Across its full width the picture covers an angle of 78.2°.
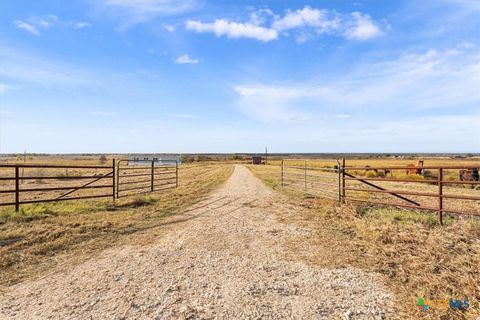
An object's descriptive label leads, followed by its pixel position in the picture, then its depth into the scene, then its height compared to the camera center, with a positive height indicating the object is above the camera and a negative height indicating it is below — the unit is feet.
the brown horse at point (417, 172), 93.13 -4.55
